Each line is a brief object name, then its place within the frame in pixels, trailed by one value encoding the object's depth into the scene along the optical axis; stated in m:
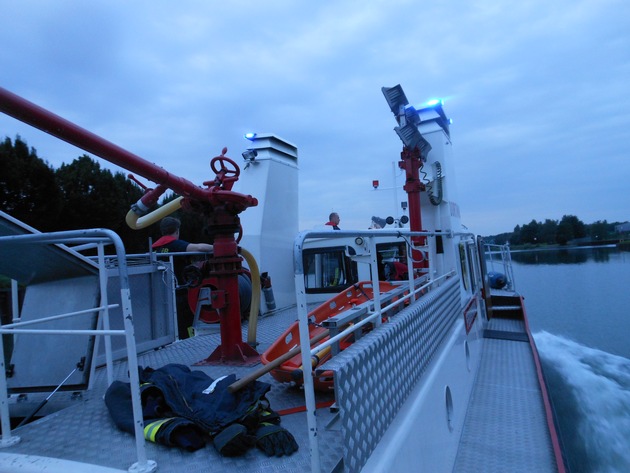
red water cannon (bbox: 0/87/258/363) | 3.56
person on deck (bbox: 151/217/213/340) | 5.00
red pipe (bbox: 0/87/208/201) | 2.15
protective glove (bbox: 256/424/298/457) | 2.05
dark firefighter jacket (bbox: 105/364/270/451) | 2.21
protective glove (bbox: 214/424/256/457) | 2.03
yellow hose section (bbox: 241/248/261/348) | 4.11
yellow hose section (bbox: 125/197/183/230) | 3.97
